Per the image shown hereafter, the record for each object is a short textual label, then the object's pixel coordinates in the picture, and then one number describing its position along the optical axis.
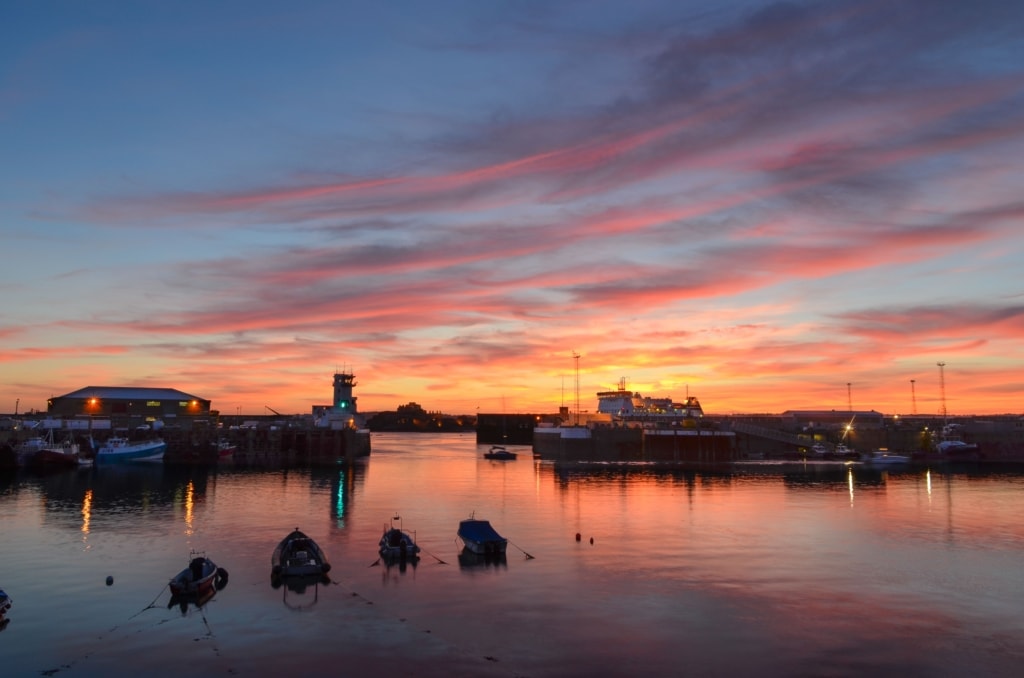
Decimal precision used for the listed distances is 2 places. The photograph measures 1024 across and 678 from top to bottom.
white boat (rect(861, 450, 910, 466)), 170.25
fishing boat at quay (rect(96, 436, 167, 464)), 143.12
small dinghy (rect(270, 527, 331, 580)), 51.44
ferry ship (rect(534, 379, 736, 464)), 179.75
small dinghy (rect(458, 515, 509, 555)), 59.69
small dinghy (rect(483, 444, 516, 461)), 186.38
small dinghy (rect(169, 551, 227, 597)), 46.22
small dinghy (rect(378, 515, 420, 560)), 57.53
